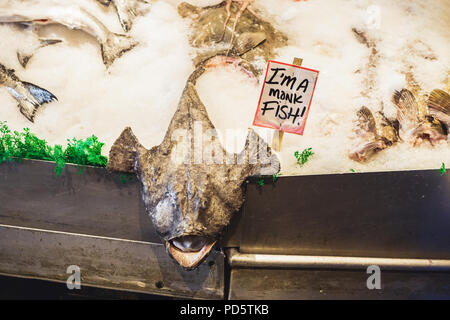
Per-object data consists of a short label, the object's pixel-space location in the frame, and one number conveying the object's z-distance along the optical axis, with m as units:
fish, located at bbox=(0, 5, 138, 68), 2.86
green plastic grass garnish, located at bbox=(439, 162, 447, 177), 2.27
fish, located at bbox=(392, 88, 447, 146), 2.54
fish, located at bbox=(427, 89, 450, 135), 2.57
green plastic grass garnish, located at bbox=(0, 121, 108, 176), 2.31
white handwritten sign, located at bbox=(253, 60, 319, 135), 2.04
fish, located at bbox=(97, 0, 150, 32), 3.01
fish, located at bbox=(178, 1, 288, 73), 2.84
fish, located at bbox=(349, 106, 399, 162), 2.45
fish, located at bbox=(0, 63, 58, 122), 2.62
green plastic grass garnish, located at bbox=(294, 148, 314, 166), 2.37
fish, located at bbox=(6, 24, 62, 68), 2.93
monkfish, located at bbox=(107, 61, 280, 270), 2.05
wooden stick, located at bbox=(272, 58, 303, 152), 2.31
